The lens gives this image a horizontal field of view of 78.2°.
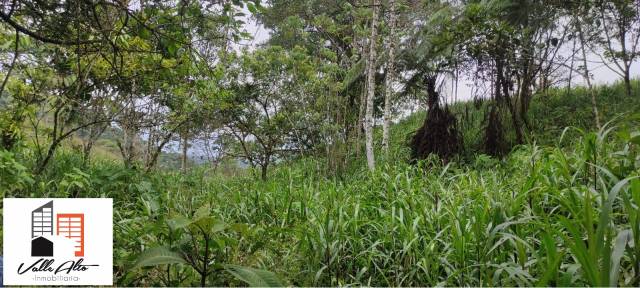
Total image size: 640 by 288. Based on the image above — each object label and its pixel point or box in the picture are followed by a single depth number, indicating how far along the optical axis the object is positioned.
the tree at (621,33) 8.18
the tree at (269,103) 7.69
